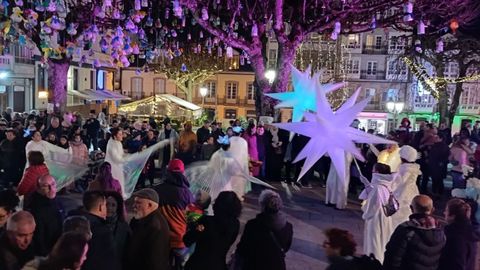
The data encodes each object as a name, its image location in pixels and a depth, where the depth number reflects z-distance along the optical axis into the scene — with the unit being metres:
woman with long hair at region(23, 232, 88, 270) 3.21
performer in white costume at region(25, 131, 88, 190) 9.65
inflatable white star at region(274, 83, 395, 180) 6.91
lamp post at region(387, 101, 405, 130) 27.22
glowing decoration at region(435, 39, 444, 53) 16.56
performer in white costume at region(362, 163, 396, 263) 6.96
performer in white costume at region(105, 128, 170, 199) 9.53
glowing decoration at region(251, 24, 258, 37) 15.30
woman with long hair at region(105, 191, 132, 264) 4.54
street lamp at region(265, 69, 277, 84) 17.27
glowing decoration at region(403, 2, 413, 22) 13.32
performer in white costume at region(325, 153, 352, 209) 10.78
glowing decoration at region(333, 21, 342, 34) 15.07
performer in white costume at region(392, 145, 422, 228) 7.33
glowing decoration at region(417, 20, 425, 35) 14.19
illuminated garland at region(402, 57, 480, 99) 26.59
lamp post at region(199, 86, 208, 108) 33.11
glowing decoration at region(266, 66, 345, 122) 8.16
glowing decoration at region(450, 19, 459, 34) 16.05
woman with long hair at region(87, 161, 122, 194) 6.49
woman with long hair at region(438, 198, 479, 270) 4.73
